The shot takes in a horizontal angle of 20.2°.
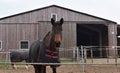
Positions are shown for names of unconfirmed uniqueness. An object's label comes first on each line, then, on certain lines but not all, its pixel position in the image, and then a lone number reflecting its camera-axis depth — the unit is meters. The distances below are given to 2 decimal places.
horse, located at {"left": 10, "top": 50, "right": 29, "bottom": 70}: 20.20
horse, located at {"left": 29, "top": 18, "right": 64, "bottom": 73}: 7.02
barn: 32.25
